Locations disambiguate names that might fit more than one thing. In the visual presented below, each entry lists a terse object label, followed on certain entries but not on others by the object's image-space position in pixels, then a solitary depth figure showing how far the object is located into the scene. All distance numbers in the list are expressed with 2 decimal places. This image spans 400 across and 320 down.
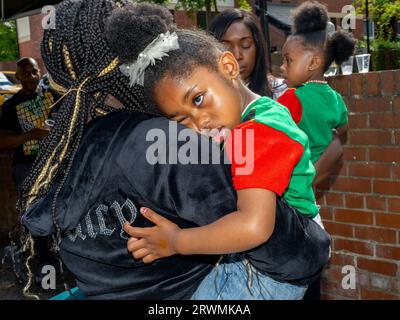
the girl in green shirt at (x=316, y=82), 2.80
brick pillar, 3.46
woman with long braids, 1.34
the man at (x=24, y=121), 5.16
